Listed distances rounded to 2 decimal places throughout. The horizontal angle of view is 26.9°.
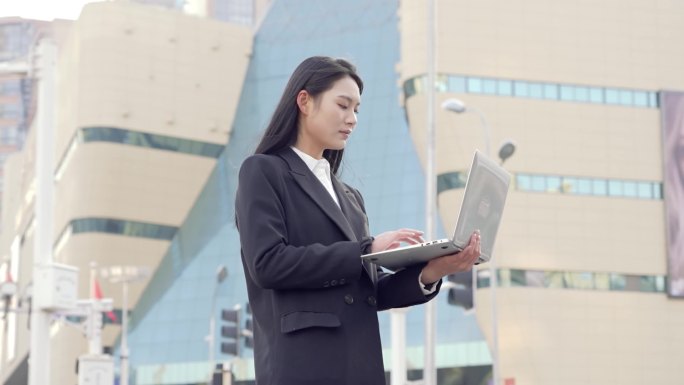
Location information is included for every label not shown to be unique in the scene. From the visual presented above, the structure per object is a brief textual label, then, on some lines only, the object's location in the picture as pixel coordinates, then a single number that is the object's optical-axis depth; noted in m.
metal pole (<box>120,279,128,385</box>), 43.74
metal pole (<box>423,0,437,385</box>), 25.88
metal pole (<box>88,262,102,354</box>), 25.06
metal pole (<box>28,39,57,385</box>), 15.70
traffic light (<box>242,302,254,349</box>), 28.34
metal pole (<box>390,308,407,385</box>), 25.55
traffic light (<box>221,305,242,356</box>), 23.06
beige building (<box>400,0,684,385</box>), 52.47
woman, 4.00
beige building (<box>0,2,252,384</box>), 60.91
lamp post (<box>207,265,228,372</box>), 52.83
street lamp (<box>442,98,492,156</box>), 32.67
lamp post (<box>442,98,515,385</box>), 29.41
